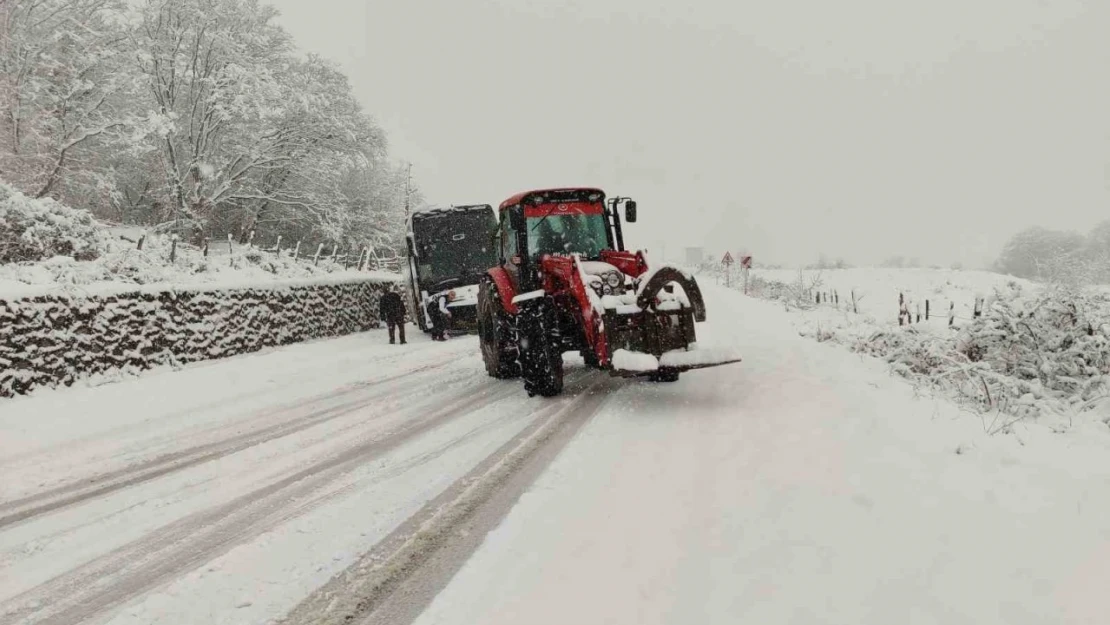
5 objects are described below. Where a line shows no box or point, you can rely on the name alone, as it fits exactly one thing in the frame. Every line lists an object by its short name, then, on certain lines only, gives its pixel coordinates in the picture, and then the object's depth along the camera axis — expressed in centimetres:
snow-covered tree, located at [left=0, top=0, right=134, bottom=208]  1616
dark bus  1542
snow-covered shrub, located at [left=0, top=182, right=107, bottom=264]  1015
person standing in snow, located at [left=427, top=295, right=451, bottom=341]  1453
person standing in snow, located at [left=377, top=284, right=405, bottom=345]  1493
